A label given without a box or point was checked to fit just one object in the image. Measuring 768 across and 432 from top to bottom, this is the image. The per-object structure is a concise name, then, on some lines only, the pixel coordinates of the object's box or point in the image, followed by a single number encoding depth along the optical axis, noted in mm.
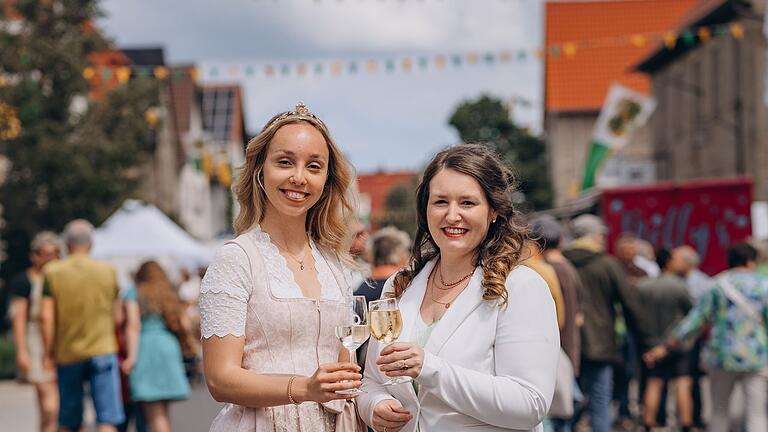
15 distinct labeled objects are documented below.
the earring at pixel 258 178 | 3623
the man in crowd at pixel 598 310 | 8828
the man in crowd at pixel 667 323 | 10398
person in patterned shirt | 8352
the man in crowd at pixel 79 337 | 8320
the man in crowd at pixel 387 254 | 6695
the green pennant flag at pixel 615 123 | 34906
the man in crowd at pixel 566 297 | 7988
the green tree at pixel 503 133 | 56031
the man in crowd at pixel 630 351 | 11226
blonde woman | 3328
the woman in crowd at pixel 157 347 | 8391
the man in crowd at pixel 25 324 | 9406
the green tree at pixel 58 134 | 20906
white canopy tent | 18375
